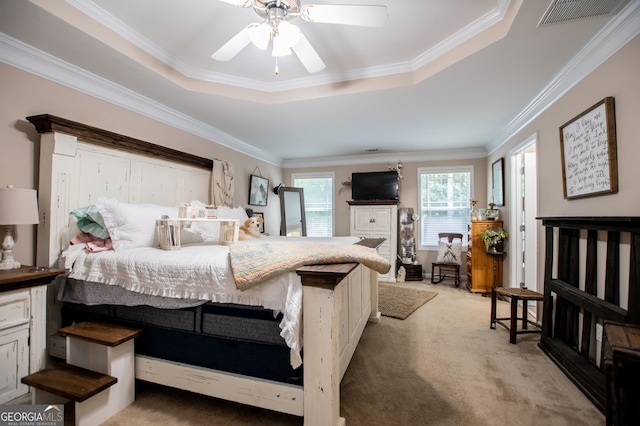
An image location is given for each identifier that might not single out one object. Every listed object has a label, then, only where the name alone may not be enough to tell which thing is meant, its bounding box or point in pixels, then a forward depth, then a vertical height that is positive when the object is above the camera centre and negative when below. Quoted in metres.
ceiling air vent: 1.52 +1.24
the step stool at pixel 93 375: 1.42 -0.92
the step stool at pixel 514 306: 2.43 -0.85
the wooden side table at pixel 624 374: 1.11 -0.67
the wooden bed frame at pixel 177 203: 1.28 -0.27
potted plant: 3.77 -0.27
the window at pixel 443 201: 5.09 +0.32
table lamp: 1.57 +0.00
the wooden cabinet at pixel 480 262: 4.00 -0.67
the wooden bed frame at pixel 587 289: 1.55 -0.49
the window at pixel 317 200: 5.93 +0.35
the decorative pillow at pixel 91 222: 1.95 -0.06
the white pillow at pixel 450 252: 4.76 -0.64
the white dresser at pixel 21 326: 1.49 -0.67
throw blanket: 1.27 -0.22
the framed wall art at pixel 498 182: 3.93 +0.56
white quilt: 1.29 -0.36
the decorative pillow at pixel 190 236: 2.26 -0.19
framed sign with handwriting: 1.77 +0.49
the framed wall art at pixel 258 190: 4.76 +0.46
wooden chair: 4.57 -0.84
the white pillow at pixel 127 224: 1.87 -0.07
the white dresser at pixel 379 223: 4.95 -0.13
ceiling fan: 1.43 +1.11
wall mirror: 4.95 +0.07
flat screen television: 5.22 +0.62
